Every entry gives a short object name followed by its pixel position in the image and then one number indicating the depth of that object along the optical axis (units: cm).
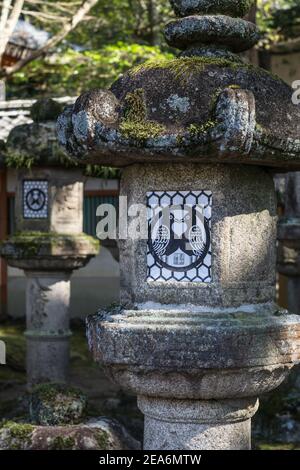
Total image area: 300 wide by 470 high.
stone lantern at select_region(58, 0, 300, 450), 343
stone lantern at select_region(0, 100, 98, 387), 756
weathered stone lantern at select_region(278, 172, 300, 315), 720
